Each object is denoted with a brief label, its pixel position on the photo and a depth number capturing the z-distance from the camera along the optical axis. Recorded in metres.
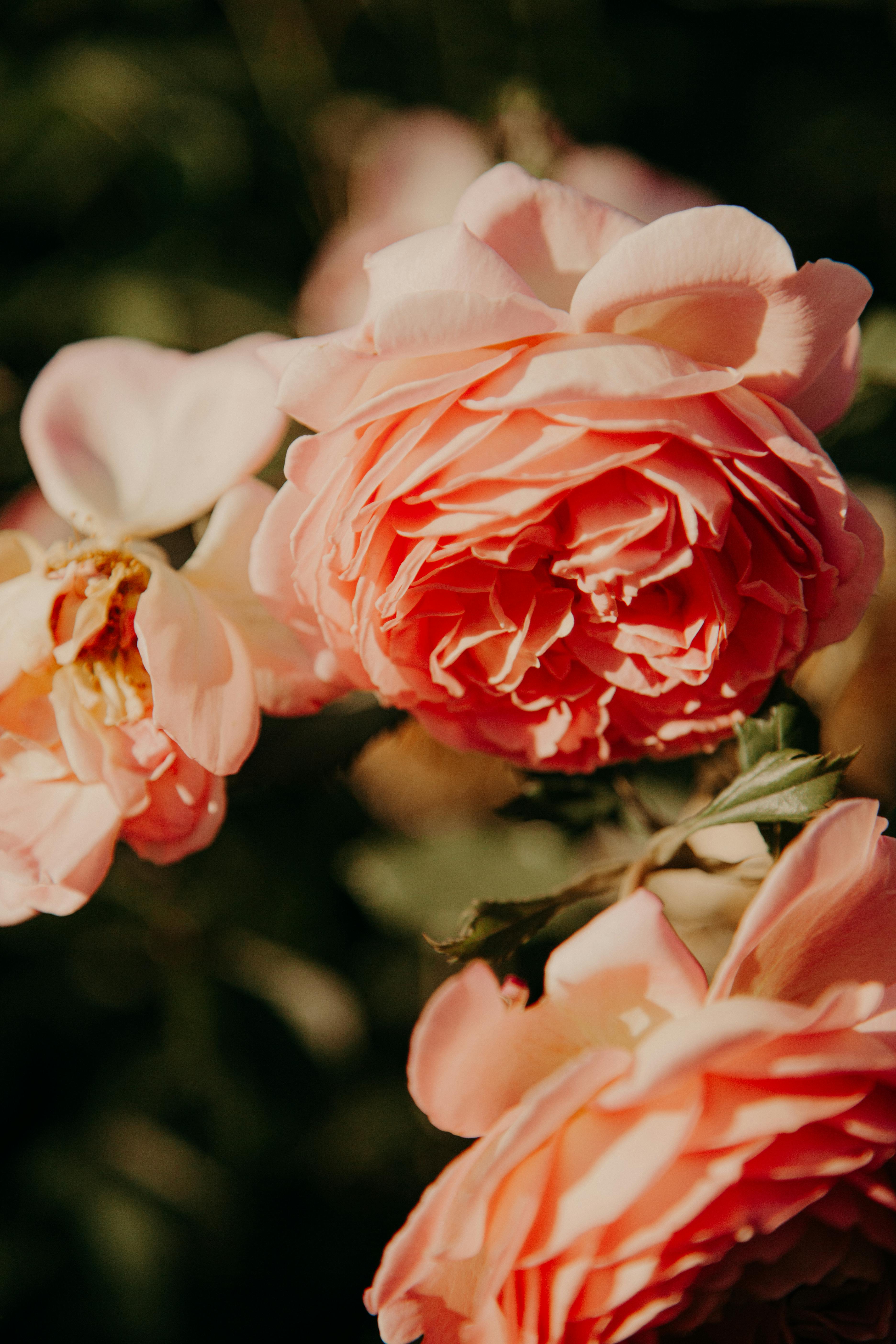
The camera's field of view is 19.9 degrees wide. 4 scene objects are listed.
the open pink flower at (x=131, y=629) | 0.37
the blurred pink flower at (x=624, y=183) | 0.46
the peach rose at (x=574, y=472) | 0.35
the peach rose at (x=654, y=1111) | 0.33
